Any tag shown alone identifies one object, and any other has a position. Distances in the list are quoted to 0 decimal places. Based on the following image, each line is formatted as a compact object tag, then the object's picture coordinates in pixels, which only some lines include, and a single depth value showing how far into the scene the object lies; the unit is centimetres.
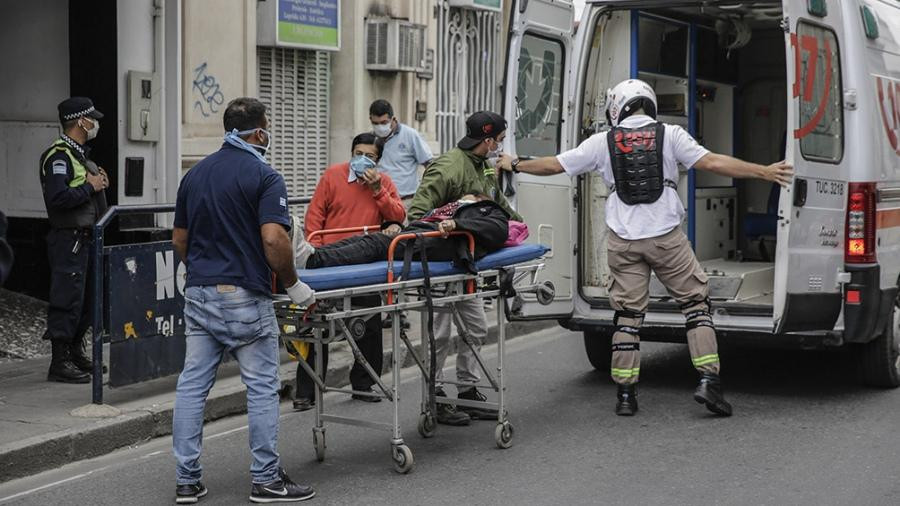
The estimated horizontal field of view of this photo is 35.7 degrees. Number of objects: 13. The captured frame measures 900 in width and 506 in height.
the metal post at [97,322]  761
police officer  849
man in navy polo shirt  614
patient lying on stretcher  670
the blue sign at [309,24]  1273
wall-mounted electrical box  1062
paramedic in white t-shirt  808
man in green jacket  781
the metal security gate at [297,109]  1313
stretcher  646
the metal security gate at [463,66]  1592
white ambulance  817
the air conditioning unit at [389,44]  1406
